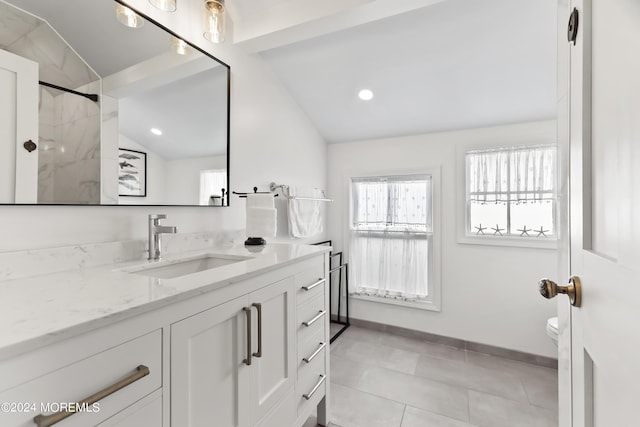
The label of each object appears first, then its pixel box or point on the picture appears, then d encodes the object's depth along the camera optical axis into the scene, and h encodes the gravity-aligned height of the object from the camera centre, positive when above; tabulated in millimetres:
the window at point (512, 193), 2287 +185
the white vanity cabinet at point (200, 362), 564 -398
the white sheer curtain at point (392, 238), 2715 -234
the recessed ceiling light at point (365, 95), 2318 +972
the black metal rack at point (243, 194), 1868 +125
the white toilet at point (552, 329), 1831 -733
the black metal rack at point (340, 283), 2994 -726
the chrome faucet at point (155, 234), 1292 -95
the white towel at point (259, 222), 1745 -52
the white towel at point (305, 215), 2385 -12
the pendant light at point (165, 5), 1304 +951
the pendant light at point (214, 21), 1523 +1032
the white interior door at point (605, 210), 392 +8
